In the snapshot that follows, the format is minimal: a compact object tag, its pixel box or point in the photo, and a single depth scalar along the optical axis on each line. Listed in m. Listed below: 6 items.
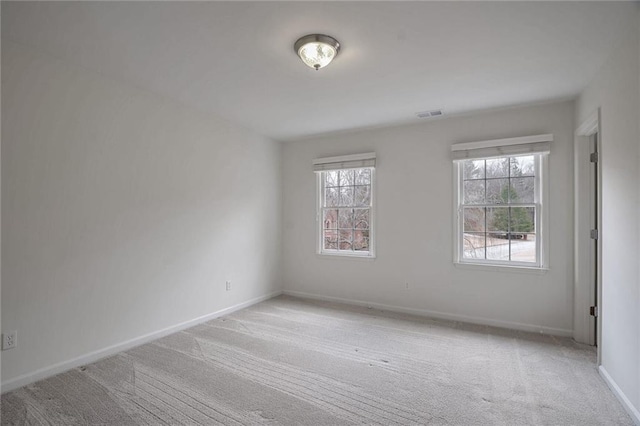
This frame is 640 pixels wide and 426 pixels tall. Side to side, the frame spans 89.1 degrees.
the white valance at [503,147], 3.55
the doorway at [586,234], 3.22
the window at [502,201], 3.65
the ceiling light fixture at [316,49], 2.29
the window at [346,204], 4.70
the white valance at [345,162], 4.57
